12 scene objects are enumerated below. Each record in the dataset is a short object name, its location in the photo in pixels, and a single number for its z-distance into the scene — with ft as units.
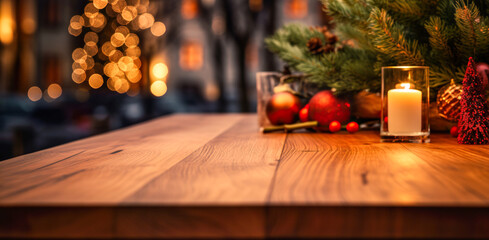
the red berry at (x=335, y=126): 4.83
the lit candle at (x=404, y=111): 4.07
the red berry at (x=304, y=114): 5.16
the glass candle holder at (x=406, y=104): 4.07
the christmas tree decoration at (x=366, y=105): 4.97
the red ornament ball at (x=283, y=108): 5.23
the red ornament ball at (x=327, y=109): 4.89
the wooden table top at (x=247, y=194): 1.80
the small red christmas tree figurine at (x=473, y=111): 3.90
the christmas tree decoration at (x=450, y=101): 4.23
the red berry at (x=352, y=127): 4.78
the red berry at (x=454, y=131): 4.32
